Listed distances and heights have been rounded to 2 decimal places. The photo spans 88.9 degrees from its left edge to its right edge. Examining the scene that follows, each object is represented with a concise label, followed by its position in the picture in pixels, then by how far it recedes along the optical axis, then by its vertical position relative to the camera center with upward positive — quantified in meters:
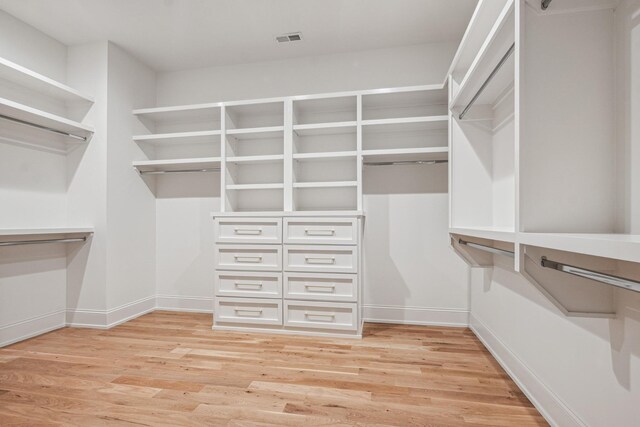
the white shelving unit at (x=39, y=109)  2.38 +0.91
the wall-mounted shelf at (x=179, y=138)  3.07 +0.79
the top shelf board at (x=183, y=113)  3.10 +1.04
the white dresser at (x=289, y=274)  2.65 -0.47
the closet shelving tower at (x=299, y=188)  2.68 +0.28
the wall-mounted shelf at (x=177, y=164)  3.08 +0.53
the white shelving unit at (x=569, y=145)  1.13 +0.26
